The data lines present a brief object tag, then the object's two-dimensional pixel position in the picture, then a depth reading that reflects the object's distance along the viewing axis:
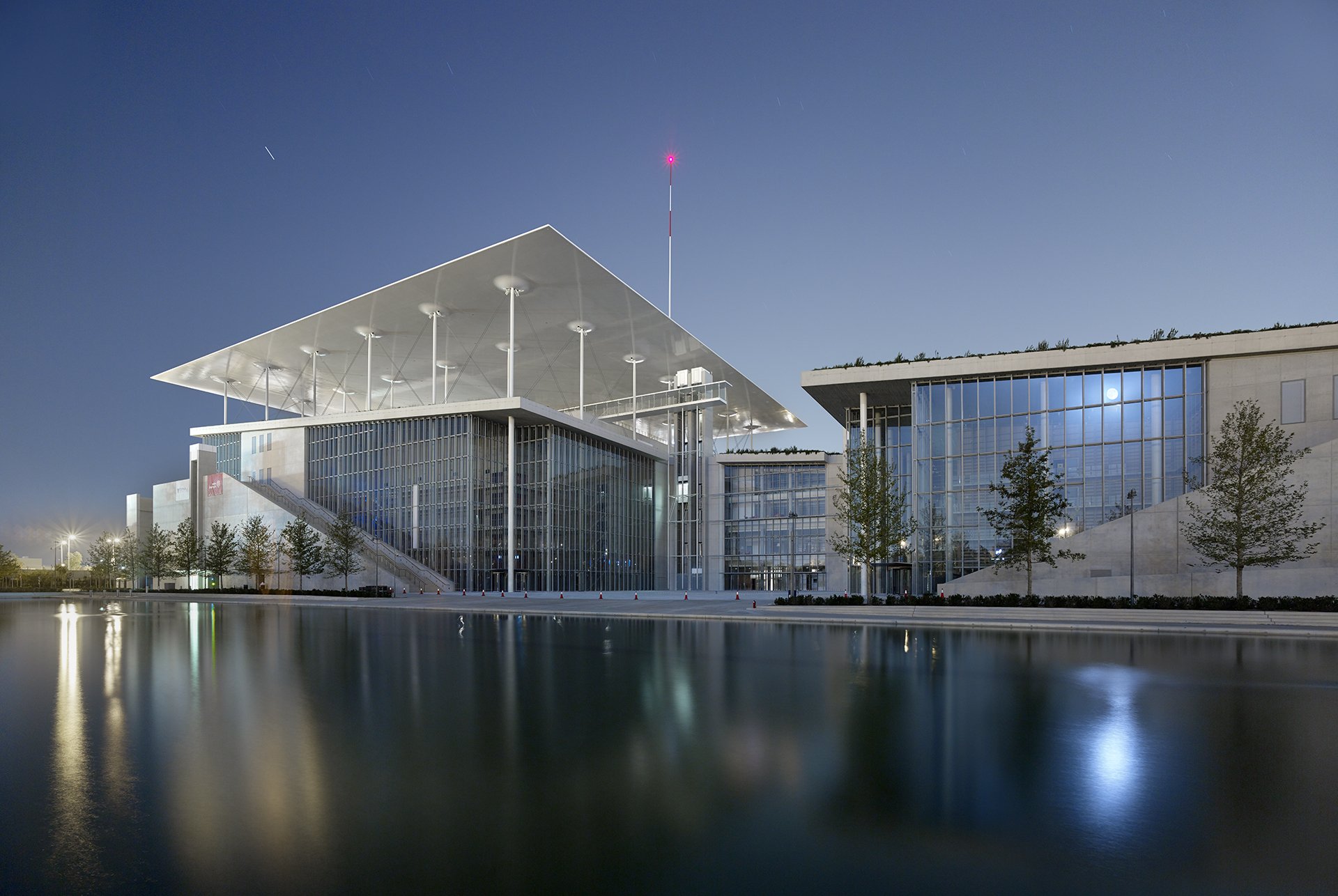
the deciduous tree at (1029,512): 33.12
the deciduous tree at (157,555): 66.62
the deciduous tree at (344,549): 51.69
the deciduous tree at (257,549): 57.19
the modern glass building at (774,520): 61.84
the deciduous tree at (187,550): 64.25
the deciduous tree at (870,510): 35.75
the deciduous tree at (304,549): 53.22
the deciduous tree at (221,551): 59.91
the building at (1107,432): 33.41
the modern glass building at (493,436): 53.16
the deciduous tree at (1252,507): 29.94
